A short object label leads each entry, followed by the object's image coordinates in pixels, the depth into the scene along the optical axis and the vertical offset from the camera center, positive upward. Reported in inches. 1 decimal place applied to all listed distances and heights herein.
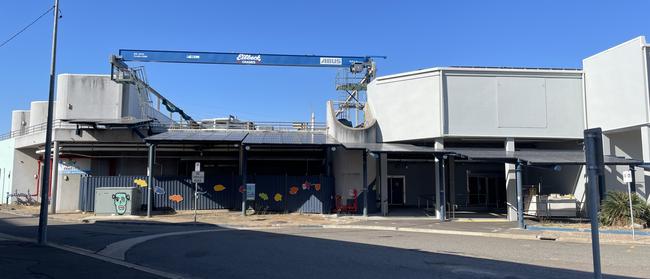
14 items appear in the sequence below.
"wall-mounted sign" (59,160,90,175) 1287.2 +50.6
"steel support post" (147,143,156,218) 1089.4 +42.3
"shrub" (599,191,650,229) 816.3 -37.3
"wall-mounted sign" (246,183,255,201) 1096.8 -6.9
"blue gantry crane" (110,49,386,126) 1349.7 +359.6
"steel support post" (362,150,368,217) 1052.5 +3.5
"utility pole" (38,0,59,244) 590.2 +40.9
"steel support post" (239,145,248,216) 1078.4 +7.9
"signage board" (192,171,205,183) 939.2 +21.5
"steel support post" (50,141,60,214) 1190.1 +27.6
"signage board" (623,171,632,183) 742.5 +15.5
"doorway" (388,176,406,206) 1464.1 -6.6
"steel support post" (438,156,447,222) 1018.1 -6.8
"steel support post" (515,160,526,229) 864.9 -16.1
